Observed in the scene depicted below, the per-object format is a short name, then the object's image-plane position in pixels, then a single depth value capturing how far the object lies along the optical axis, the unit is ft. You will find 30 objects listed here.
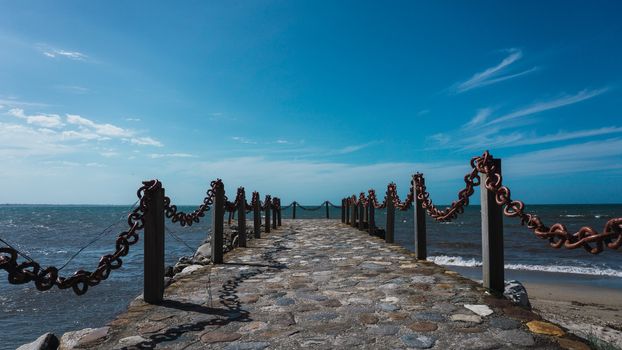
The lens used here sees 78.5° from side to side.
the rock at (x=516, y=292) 20.59
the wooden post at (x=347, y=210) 60.75
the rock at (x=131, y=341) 10.31
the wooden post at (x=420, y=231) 23.54
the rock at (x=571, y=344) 9.62
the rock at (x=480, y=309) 12.54
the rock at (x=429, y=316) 12.14
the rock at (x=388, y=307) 13.28
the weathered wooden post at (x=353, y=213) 54.21
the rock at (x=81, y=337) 10.43
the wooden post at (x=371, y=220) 40.22
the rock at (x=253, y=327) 11.37
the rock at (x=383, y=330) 10.96
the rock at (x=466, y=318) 11.92
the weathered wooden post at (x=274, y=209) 54.90
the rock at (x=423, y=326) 11.25
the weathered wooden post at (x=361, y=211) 46.44
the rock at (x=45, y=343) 10.86
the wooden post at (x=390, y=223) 31.76
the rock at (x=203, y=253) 35.78
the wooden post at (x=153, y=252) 14.06
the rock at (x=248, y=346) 10.02
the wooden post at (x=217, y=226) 23.15
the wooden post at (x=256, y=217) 38.32
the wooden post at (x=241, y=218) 31.22
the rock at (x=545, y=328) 10.71
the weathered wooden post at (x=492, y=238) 14.52
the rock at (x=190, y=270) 20.38
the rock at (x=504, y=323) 11.33
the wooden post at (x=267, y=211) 46.19
